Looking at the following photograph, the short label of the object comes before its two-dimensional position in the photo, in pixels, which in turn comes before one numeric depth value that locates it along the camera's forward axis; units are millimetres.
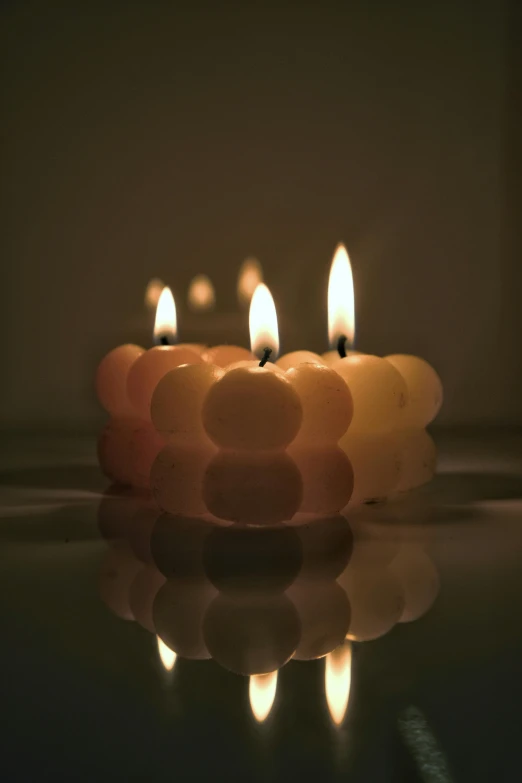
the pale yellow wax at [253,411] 254
